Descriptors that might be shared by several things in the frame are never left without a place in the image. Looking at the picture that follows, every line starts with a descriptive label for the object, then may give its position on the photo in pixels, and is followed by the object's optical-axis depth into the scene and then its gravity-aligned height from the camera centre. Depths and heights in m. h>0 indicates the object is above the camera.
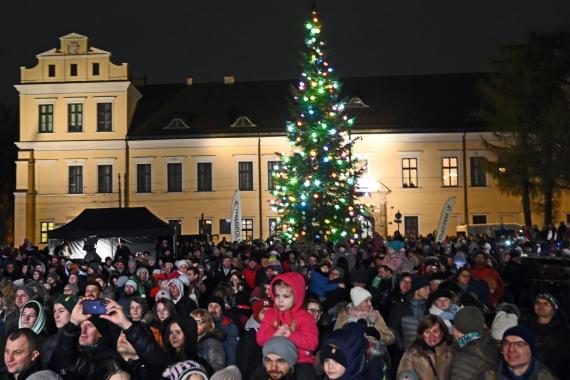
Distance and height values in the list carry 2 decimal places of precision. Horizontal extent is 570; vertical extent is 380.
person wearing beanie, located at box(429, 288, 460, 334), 8.40 -0.92
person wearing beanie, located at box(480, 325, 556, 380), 6.05 -1.03
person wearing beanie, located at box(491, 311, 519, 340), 7.29 -0.95
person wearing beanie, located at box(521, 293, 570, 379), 7.73 -1.13
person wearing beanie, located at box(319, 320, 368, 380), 5.88 -0.97
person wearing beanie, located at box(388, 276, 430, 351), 9.07 -1.09
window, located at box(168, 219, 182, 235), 51.87 -0.28
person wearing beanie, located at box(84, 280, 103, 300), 9.65 -0.84
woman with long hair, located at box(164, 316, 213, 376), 7.06 -1.03
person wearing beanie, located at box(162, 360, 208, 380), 5.14 -0.94
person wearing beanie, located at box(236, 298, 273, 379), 7.81 -1.27
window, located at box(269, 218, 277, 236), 50.90 -0.45
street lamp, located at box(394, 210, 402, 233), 48.61 -0.22
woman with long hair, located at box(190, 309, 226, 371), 7.50 -1.12
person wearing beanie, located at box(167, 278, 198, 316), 9.98 -0.98
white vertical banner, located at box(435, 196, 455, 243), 25.86 -0.16
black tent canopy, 26.86 -0.26
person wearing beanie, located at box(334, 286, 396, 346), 8.31 -0.98
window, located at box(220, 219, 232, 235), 51.31 -0.61
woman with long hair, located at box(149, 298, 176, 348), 7.97 -0.96
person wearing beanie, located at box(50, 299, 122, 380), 6.29 -1.02
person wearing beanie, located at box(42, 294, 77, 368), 7.04 -0.85
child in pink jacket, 6.70 -0.83
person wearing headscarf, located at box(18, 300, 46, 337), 7.56 -0.88
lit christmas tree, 29.64 +1.70
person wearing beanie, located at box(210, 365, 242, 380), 5.34 -1.00
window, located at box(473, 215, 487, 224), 51.40 -0.33
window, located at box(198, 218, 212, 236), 46.84 -0.57
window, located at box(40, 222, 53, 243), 51.59 -0.57
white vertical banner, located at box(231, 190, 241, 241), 30.79 -0.12
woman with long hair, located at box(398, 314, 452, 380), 6.95 -1.15
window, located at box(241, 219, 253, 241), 51.44 -0.74
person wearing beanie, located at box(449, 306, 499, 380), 6.72 -1.08
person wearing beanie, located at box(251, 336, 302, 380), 5.75 -0.97
